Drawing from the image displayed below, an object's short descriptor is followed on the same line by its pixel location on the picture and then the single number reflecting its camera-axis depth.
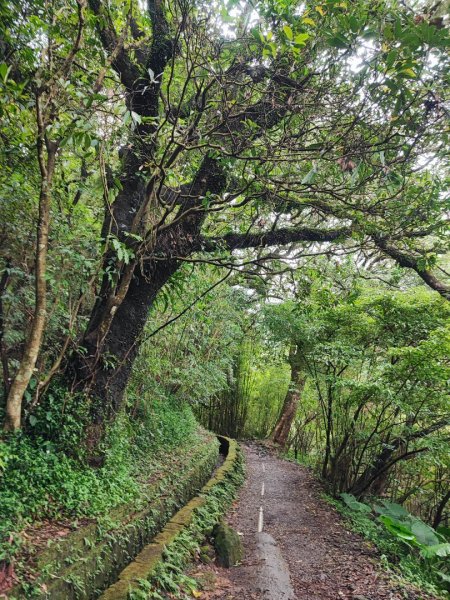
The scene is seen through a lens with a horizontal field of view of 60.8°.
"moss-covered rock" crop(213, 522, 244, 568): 4.31
